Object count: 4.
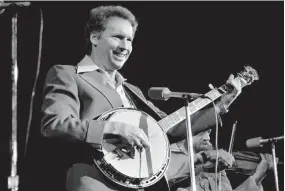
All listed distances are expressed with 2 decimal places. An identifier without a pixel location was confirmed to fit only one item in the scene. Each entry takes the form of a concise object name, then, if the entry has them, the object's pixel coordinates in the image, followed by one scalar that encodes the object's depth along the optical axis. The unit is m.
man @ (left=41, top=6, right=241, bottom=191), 2.24
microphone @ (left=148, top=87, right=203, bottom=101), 2.38
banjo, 2.29
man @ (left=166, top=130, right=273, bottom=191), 3.93
